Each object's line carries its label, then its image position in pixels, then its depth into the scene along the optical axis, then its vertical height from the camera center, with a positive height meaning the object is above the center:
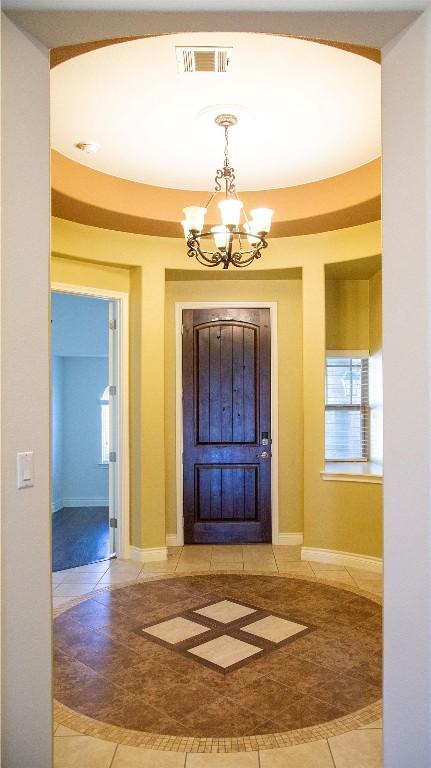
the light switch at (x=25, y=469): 1.81 -0.24
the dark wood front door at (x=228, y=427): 5.50 -0.35
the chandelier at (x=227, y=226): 3.52 +1.02
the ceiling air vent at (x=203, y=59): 2.64 +1.53
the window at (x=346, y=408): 5.56 -0.18
